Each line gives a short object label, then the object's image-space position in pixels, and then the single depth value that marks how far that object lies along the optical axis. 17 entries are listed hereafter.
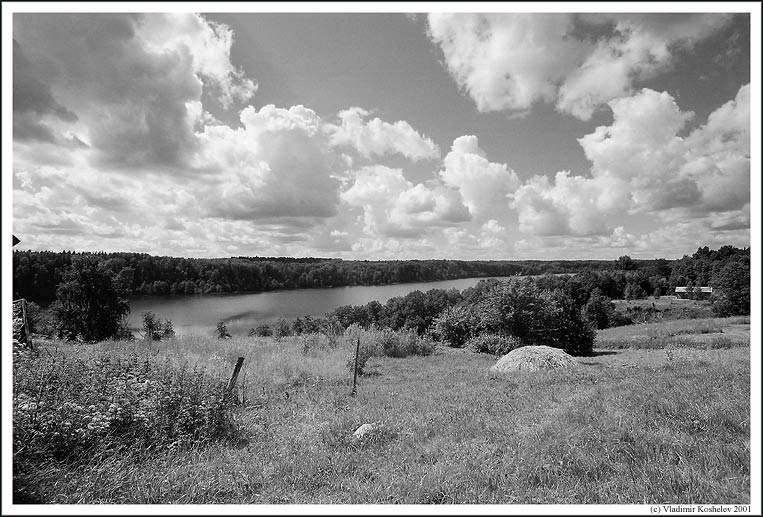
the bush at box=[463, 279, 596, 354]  19.67
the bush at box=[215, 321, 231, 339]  37.96
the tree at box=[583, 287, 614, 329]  53.91
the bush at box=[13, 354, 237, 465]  4.54
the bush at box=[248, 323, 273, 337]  45.12
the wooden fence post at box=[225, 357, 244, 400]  7.29
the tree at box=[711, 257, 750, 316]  40.50
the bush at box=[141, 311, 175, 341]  34.77
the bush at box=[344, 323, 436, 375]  18.22
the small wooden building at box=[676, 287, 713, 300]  65.94
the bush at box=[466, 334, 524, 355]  18.45
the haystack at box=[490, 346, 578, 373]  11.50
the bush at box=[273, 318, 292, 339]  41.50
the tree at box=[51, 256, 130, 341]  37.63
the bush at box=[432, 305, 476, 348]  21.89
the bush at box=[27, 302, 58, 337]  22.00
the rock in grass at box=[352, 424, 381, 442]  5.30
